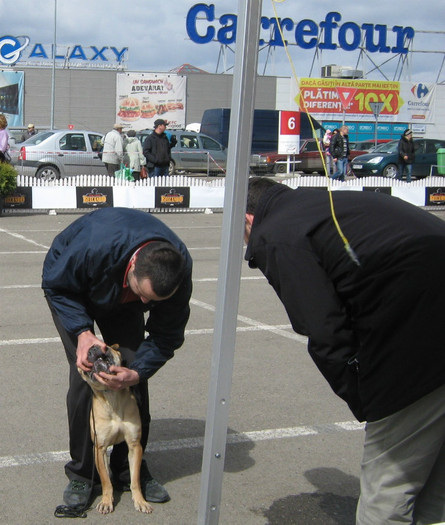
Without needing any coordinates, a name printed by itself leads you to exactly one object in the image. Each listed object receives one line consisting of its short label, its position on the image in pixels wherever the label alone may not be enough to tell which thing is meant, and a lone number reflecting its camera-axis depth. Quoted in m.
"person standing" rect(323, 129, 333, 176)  23.36
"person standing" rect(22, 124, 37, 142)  25.41
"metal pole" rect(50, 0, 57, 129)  39.97
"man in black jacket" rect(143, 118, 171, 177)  18.19
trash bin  29.98
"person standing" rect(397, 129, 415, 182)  22.92
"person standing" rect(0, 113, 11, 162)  16.34
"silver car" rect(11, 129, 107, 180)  21.81
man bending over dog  3.47
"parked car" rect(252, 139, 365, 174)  31.67
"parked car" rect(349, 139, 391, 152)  37.56
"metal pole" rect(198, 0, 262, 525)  2.73
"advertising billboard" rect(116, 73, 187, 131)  44.16
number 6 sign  23.25
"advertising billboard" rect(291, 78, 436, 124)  44.56
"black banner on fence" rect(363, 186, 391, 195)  19.86
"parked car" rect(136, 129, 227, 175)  29.70
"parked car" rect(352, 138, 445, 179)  29.42
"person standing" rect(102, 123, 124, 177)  18.64
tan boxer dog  3.82
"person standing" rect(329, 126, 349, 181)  22.89
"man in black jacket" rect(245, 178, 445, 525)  2.69
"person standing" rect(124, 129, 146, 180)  19.67
